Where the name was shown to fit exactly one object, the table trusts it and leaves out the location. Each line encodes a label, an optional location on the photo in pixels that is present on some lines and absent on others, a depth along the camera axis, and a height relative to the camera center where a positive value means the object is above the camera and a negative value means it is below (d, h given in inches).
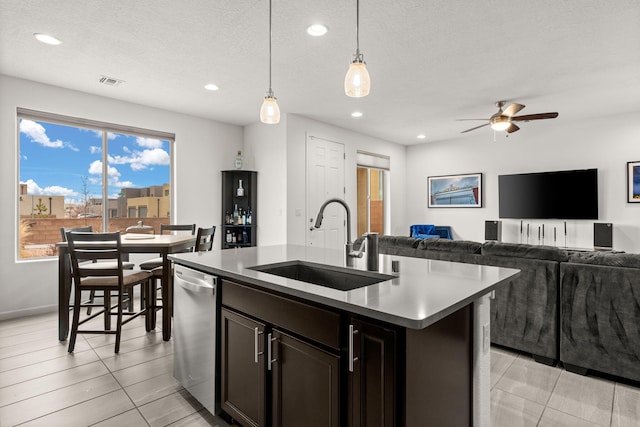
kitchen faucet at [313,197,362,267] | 69.9 -6.9
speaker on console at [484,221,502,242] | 241.8 -13.5
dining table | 113.8 -21.1
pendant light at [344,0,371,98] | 72.4 +28.9
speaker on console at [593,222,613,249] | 197.0 -13.6
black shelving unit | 213.3 +2.4
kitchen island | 42.8 -20.4
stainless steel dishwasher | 72.2 -27.4
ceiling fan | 160.2 +47.0
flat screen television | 207.9 +11.4
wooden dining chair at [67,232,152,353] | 104.7 -18.4
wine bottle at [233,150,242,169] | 213.5 +32.1
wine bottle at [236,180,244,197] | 213.8 +13.8
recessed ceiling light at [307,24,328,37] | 103.7 +57.2
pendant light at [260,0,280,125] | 91.8 +28.1
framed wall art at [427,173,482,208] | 258.2 +17.2
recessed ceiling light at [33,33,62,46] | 108.6 +57.3
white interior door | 209.2 +16.3
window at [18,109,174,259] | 154.3 +18.2
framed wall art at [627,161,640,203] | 193.2 +17.2
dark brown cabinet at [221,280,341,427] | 49.5 -25.1
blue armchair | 268.1 -14.9
